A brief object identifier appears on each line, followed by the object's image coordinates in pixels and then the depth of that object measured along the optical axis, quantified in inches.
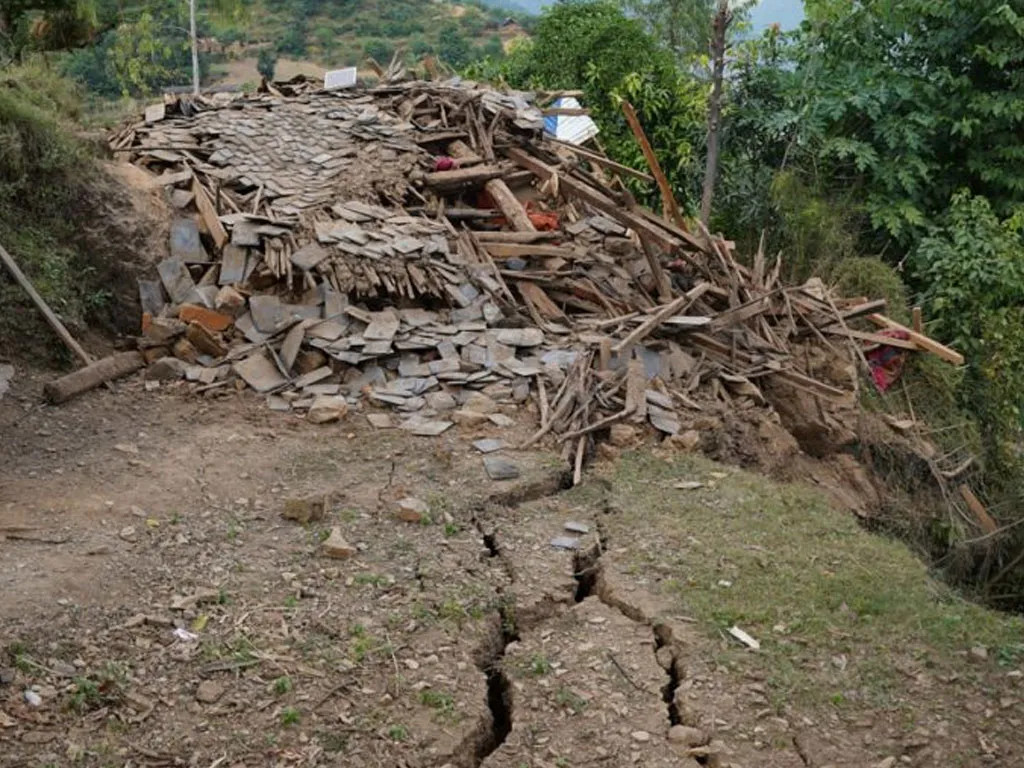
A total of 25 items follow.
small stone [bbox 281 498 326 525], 240.2
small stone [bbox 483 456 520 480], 269.6
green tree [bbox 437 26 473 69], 1193.4
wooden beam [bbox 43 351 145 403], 287.1
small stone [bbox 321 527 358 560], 225.0
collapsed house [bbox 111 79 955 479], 309.7
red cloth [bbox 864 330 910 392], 390.0
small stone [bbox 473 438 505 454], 281.4
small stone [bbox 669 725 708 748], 180.4
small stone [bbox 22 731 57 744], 163.8
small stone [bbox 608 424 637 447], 291.9
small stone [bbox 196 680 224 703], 177.3
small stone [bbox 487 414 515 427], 294.5
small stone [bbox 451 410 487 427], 292.5
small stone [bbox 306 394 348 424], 291.4
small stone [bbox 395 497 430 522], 244.2
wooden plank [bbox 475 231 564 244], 366.0
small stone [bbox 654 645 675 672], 201.6
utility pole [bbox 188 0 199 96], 843.7
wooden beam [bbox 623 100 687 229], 369.1
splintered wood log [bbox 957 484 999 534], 351.3
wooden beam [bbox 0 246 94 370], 294.5
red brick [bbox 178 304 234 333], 319.9
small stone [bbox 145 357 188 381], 308.3
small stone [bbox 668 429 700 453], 295.9
